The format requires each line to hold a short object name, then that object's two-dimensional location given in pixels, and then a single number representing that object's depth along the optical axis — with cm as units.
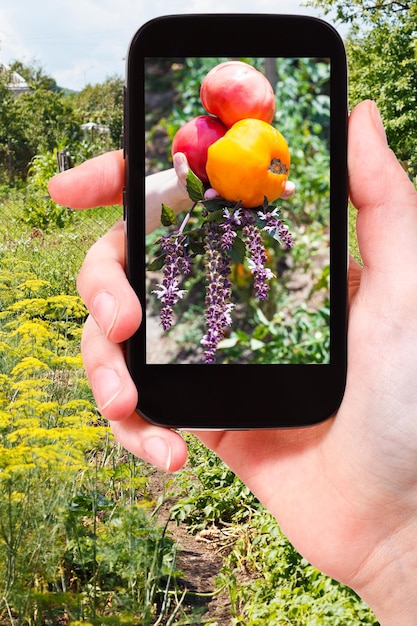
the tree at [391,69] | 511
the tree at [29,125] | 546
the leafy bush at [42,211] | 409
